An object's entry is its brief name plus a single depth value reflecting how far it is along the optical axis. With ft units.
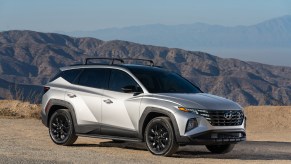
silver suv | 39.06
